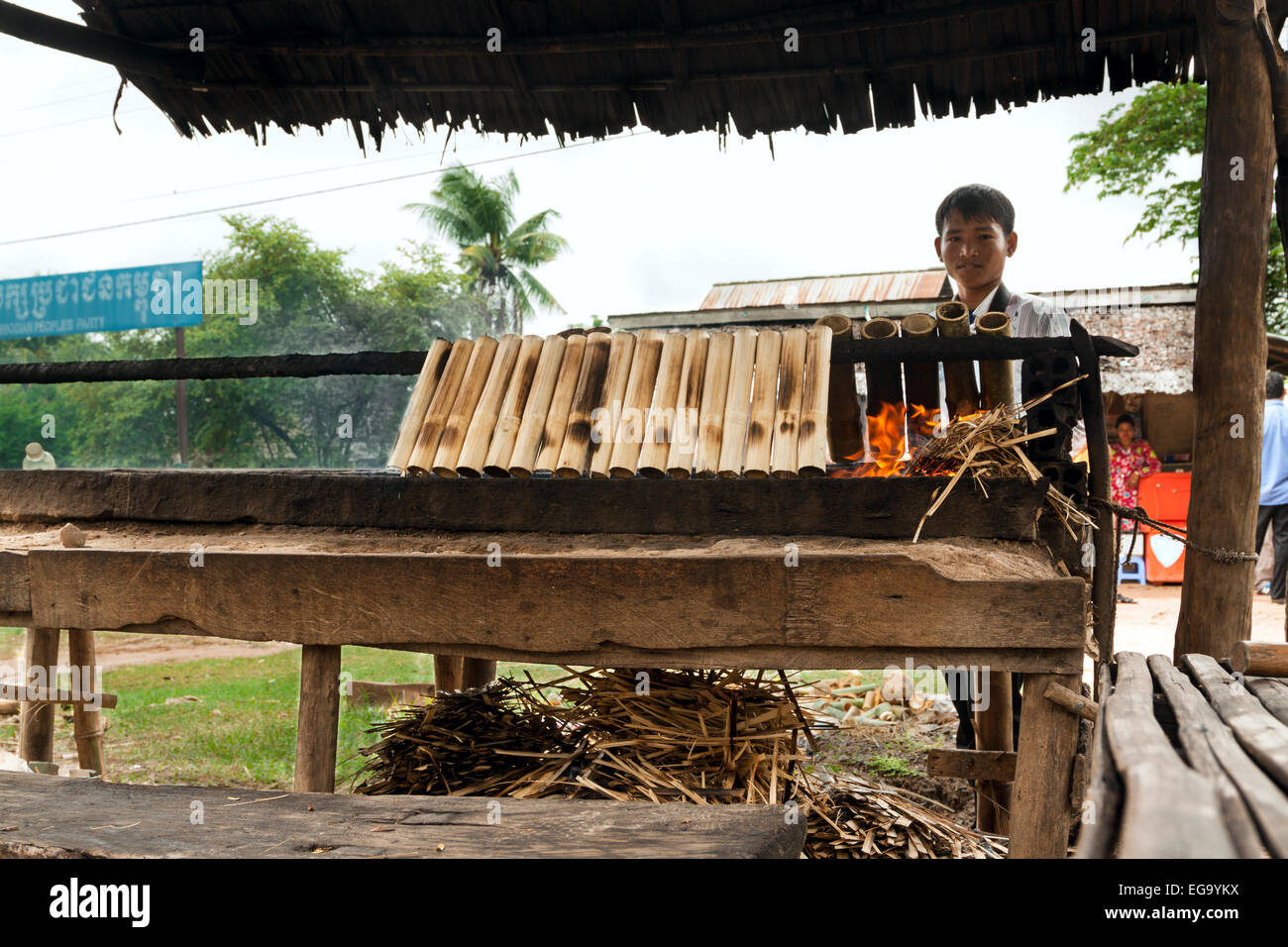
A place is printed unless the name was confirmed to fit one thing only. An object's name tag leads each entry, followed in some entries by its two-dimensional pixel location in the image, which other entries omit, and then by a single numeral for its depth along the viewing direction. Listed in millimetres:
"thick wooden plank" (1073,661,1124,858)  1124
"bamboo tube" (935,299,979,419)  2902
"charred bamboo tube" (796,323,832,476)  2584
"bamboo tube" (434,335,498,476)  2873
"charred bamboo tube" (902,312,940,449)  2938
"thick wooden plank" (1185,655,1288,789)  1385
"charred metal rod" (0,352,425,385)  3121
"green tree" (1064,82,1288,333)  14633
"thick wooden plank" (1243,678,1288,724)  1879
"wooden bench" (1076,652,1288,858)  996
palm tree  31484
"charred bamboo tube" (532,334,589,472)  2801
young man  3676
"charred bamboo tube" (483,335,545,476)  2832
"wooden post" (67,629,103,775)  4398
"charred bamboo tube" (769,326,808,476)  2605
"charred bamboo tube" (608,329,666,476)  2725
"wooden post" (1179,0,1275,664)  2990
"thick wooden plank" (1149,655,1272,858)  1050
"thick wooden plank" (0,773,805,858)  1810
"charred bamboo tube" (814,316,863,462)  3004
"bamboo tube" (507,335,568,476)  2805
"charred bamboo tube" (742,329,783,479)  2631
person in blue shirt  8516
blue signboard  13797
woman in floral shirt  11062
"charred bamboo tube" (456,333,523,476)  2838
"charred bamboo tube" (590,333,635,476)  2764
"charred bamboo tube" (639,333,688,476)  2719
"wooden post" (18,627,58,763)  4383
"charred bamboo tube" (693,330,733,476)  2678
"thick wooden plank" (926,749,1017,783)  3281
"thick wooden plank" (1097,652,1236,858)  949
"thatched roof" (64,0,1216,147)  3555
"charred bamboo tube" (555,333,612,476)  2775
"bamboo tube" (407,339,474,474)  2887
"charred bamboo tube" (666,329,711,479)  2695
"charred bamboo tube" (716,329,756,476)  2652
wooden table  2297
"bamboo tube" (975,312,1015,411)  2914
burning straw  2572
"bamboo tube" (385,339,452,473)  2926
